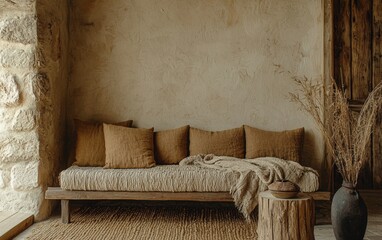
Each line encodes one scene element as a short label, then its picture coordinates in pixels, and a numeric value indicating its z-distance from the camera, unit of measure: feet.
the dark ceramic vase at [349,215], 9.95
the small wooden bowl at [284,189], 9.28
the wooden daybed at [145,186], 12.14
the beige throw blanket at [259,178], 12.00
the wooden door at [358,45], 16.81
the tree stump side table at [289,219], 9.18
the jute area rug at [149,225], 11.26
